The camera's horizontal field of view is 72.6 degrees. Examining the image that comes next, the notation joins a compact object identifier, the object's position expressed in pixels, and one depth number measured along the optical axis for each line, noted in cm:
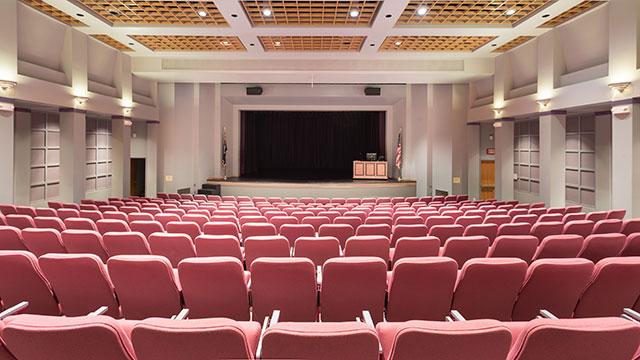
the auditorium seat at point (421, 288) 316
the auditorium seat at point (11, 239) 485
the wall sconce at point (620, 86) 926
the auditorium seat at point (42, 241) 479
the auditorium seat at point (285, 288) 316
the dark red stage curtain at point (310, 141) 2702
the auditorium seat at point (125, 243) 459
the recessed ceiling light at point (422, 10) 1062
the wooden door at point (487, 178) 1773
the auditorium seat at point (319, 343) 163
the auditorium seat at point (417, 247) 454
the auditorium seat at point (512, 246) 445
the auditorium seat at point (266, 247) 446
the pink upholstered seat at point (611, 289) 304
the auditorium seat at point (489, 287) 314
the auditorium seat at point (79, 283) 319
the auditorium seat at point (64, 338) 171
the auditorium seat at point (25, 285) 324
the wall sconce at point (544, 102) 1229
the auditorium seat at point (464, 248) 453
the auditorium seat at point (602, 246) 448
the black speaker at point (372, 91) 1992
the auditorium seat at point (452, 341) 165
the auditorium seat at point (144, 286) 315
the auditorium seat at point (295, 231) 570
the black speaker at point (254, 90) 1992
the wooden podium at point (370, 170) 2055
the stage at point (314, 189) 1741
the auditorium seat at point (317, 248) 443
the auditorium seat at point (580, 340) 168
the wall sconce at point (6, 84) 938
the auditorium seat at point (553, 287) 311
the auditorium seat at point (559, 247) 441
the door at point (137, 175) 1823
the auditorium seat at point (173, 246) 459
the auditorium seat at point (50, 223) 601
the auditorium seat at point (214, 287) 313
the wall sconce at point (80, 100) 1230
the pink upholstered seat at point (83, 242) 472
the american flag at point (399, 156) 1941
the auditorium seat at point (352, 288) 317
